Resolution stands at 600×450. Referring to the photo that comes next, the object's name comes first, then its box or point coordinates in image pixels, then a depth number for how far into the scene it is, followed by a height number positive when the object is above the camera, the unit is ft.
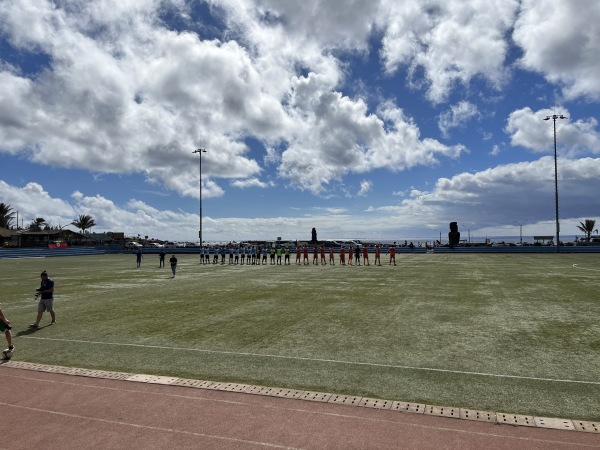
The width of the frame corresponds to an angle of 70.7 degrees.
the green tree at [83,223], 338.75 +14.57
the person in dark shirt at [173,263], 81.13 -4.15
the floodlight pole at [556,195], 160.56 +18.33
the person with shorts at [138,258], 108.41 -4.28
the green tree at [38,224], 360.30 +14.72
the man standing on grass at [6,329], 27.99 -5.94
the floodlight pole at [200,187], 192.51 +24.78
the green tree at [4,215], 287.28 +18.08
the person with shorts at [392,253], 107.67 -2.87
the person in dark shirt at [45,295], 37.78 -4.84
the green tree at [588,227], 272.10 +10.13
